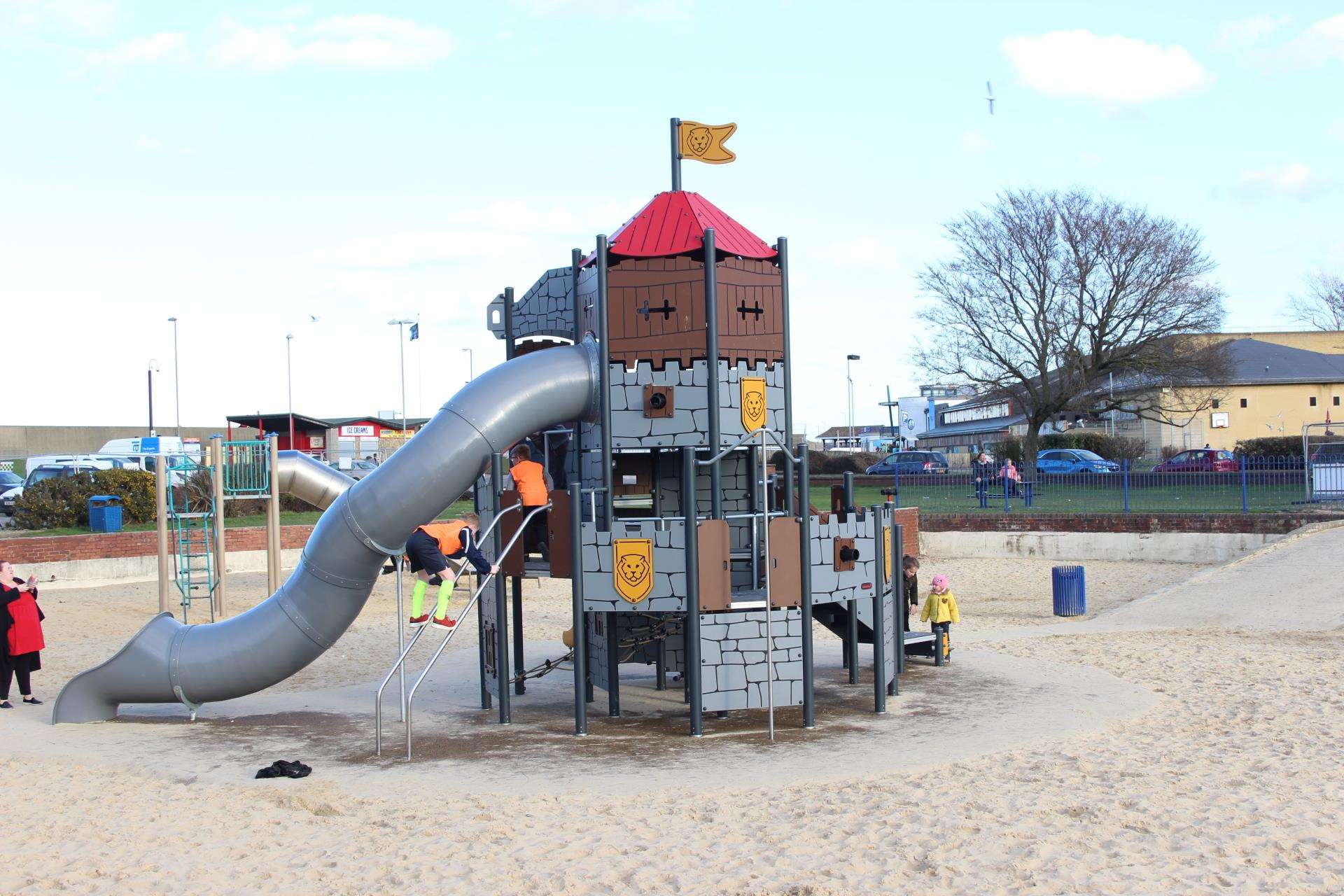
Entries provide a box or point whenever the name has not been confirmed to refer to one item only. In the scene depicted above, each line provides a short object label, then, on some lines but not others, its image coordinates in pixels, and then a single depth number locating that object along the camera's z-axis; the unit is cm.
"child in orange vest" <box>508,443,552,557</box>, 1222
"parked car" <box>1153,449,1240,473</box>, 3362
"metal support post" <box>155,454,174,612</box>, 2097
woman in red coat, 1353
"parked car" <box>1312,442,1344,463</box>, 2953
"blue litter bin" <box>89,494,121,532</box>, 2916
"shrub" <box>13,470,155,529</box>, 3034
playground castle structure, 1160
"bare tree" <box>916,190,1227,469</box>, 4112
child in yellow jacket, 1554
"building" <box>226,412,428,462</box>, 4553
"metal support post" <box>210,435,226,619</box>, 2088
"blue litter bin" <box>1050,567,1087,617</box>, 2095
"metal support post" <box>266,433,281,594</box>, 2178
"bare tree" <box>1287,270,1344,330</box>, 6519
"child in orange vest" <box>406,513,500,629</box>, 1204
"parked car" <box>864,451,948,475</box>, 4625
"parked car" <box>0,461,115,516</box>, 3512
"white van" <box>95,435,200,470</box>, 4491
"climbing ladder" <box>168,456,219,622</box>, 2127
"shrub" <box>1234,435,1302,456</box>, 4300
